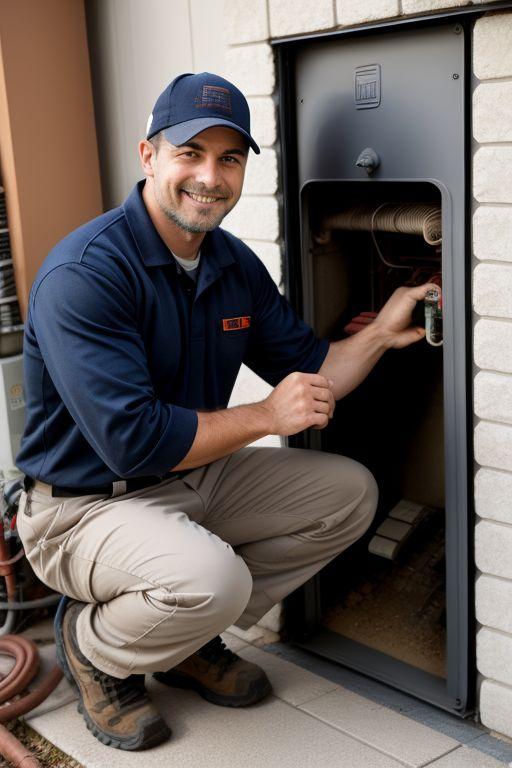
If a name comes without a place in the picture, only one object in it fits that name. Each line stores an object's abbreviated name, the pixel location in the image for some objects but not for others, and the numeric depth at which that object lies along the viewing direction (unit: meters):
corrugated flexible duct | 2.59
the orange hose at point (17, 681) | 2.48
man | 2.34
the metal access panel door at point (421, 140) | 2.33
